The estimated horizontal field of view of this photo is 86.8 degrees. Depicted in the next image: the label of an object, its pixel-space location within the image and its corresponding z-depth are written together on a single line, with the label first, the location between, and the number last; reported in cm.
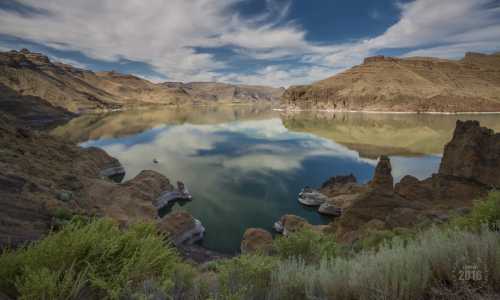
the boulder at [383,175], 1822
